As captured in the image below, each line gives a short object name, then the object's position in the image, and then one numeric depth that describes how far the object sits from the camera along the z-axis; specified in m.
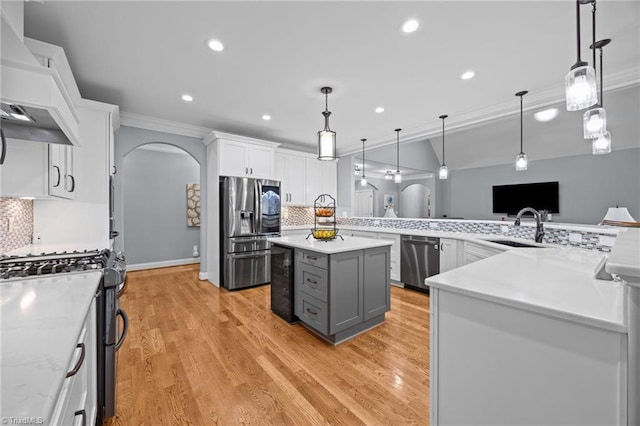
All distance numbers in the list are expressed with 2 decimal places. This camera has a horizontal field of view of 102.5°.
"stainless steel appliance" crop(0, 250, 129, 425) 1.50
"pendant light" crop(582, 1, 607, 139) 1.69
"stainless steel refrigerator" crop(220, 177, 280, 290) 4.13
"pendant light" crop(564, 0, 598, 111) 1.28
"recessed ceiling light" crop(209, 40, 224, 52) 2.17
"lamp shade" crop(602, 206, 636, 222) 3.61
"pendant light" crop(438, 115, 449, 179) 4.20
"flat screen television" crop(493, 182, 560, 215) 5.86
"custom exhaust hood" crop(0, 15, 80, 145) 1.10
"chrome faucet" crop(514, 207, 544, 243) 2.57
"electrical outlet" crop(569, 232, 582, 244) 2.28
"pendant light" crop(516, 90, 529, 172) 3.35
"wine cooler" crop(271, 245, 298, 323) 2.89
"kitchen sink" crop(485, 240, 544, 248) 2.84
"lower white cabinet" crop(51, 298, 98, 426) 0.78
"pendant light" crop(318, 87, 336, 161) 2.58
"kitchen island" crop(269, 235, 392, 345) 2.42
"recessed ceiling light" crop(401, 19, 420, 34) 1.93
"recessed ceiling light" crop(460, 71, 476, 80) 2.66
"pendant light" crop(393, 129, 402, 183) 4.80
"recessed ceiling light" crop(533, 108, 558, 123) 4.58
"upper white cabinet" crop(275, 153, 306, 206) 5.23
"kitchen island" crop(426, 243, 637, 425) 0.78
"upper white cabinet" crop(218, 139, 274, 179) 4.22
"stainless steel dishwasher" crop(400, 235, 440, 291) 3.78
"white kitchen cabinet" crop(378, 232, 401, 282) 4.25
